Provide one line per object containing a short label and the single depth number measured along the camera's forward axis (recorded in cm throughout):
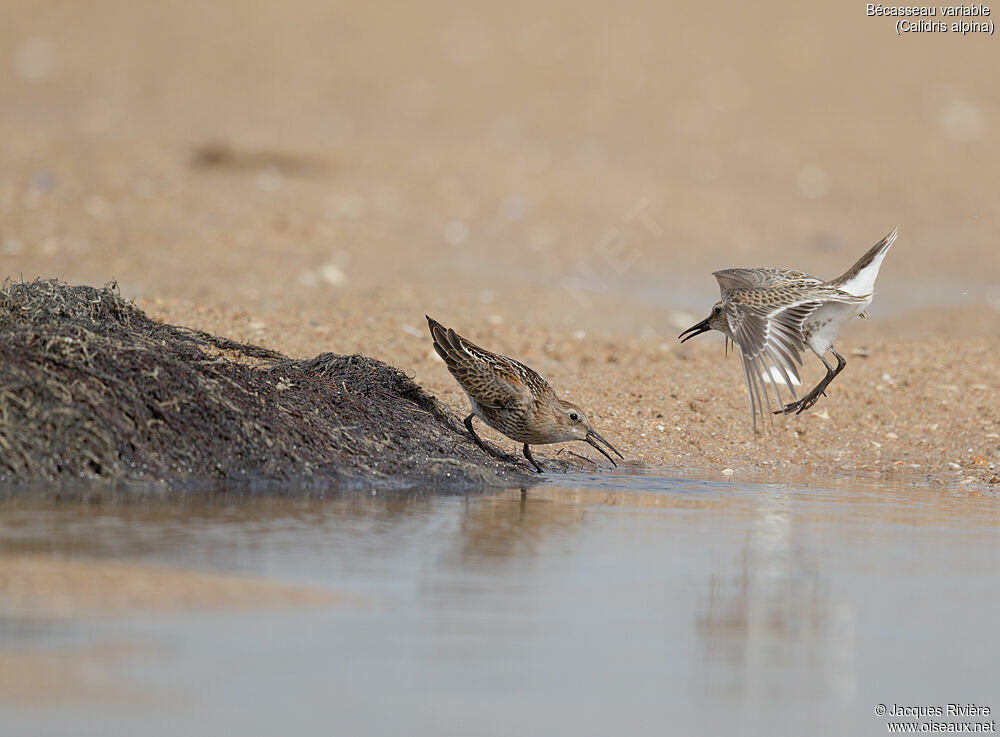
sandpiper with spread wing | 1697
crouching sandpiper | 1631
